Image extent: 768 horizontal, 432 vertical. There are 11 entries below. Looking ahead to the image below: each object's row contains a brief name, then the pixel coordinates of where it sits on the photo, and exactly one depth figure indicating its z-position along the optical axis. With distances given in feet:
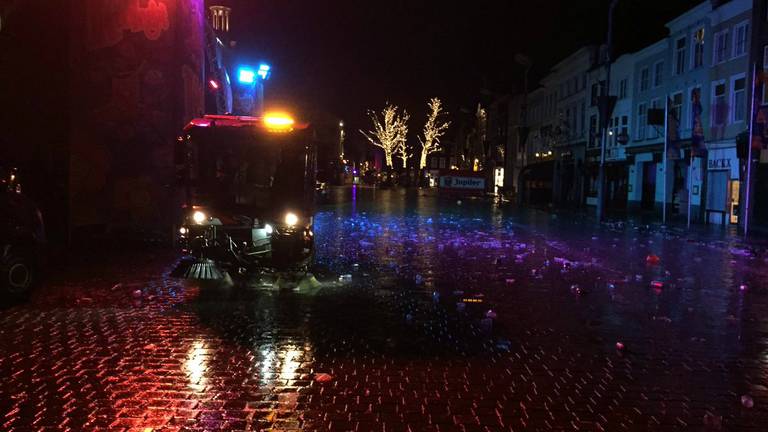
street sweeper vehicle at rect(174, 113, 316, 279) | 34.47
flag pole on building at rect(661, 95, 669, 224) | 90.50
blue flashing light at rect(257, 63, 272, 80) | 98.23
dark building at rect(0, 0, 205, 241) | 47.96
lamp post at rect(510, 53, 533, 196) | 141.28
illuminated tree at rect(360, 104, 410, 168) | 313.12
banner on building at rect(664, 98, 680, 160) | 94.23
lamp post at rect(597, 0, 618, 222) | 93.15
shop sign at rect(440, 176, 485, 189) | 142.72
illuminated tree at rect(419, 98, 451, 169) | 310.24
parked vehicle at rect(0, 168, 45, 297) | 28.48
